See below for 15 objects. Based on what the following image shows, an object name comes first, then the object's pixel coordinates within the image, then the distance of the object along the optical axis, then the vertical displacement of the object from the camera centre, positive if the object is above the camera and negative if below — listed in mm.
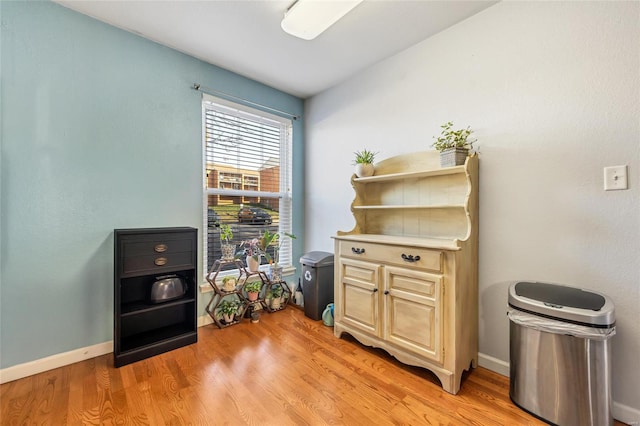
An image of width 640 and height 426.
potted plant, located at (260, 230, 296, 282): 2900 -417
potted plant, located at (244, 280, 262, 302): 2775 -810
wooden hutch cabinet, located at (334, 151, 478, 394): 1688 -406
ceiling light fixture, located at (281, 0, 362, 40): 1687 +1351
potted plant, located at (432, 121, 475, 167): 1900 +511
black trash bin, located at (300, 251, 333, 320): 2725 -745
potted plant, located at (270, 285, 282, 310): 2973 -950
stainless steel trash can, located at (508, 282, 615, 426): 1282 -736
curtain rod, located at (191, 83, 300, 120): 2559 +1254
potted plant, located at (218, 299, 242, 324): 2600 -966
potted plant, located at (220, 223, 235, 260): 2639 -310
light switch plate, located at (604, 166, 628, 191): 1439 +197
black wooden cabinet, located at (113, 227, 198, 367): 1930 -657
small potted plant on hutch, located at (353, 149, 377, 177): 2508 +467
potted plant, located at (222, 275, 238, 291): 2602 -693
